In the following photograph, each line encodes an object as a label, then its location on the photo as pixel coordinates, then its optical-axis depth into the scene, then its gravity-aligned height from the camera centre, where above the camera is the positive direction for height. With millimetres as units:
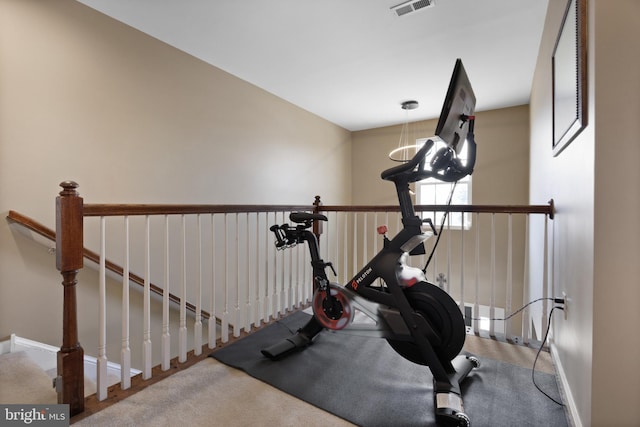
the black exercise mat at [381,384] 1361 -938
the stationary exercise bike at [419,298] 1384 -470
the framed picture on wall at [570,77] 1183 +644
